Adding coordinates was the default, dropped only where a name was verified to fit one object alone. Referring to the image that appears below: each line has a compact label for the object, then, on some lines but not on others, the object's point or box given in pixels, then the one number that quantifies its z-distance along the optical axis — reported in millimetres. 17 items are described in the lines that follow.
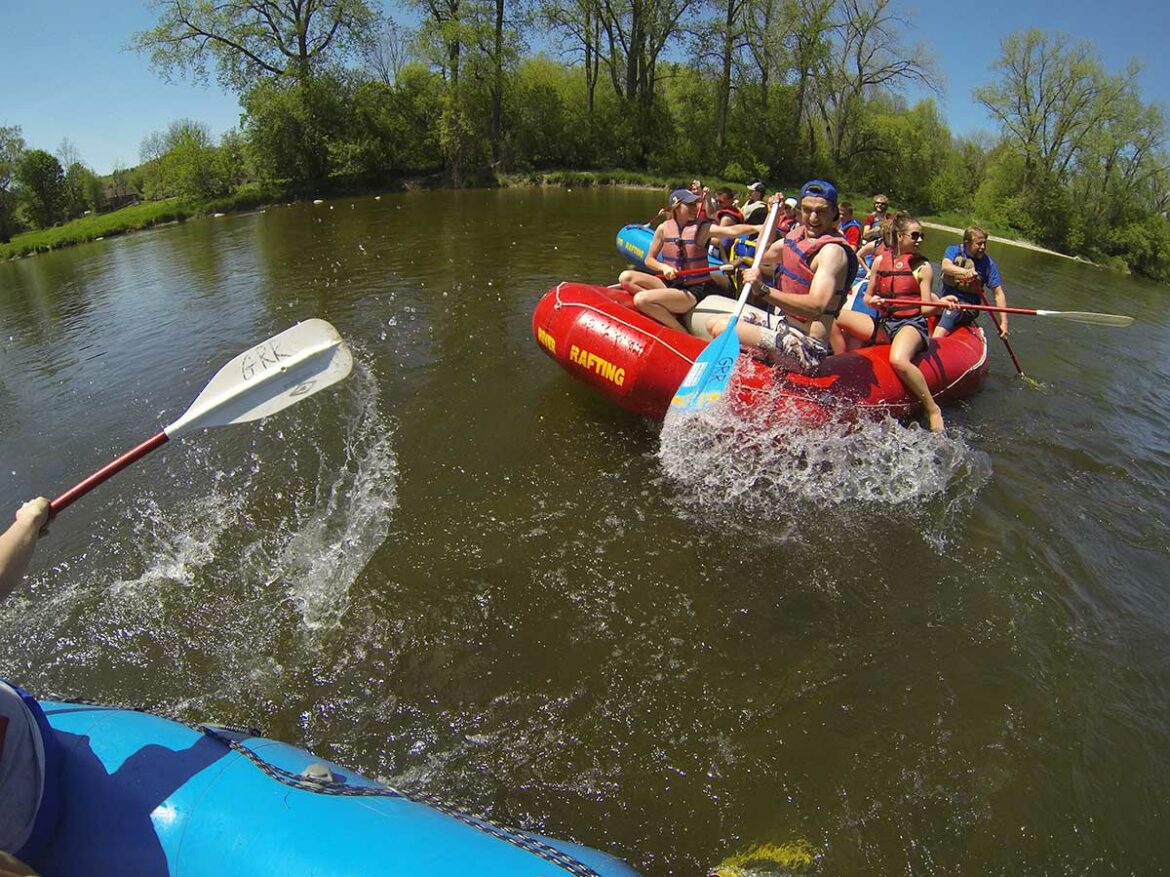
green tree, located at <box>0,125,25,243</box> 29672
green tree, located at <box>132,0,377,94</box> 23703
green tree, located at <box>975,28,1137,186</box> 22547
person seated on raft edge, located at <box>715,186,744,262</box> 8484
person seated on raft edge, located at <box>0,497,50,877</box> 1628
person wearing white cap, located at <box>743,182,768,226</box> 8633
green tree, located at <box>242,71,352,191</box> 24625
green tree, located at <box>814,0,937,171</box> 27656
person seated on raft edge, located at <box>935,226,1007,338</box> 6273
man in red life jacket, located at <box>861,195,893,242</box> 8172
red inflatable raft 4820
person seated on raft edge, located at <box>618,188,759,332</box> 5723
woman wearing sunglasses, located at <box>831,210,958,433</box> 5387
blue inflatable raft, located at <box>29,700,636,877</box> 1618
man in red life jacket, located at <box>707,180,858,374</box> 4668
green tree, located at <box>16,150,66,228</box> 29953
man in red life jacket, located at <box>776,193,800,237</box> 7716
